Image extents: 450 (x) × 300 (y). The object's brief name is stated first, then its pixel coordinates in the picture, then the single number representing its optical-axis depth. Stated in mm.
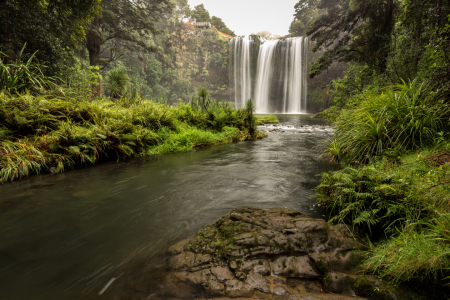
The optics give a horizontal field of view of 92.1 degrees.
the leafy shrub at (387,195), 2115
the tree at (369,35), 8146
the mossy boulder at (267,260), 1745
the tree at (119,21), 14914
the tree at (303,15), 36625
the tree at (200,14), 48906
